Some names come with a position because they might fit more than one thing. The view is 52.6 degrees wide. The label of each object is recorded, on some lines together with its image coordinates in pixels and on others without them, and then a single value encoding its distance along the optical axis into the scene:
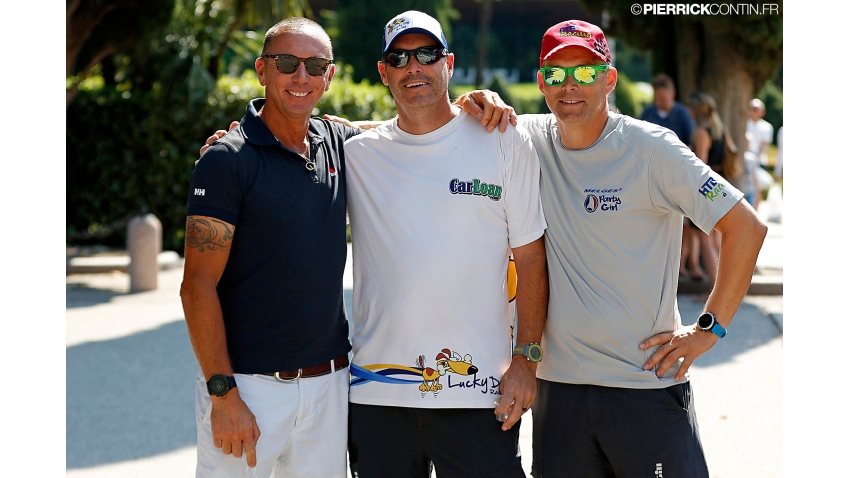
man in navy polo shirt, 3.23
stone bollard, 11.05
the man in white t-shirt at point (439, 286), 3.38
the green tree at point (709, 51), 11.46
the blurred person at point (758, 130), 16.70
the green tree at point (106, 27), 11.91
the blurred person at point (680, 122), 10.52
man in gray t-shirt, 3.39
